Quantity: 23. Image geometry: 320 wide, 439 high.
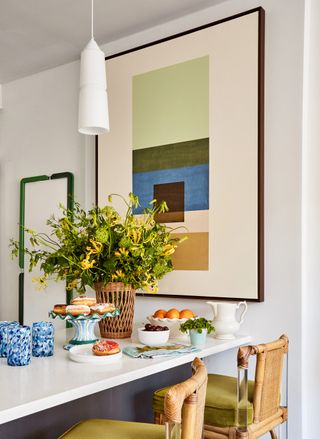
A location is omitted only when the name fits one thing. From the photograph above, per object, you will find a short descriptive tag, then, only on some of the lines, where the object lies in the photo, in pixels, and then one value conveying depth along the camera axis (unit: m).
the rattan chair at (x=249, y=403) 1.88
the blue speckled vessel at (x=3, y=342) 1.91
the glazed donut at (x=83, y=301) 2.03
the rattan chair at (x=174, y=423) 1.21
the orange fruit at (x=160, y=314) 2.41
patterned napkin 1.96
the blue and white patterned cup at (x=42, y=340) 1.93
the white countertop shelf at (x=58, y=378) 1.40
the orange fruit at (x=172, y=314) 2.38
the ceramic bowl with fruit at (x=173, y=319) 2.35
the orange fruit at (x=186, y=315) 2.36
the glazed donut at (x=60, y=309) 1.99
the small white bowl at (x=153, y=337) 2.14
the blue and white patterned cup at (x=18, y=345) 1.75
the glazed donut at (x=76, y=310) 1.99
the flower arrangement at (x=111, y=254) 2.27
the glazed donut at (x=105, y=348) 1.85
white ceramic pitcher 2.44
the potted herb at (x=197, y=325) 2.21
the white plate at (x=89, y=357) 1.82
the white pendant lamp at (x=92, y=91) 2.16
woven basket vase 2.30
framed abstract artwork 2.66
